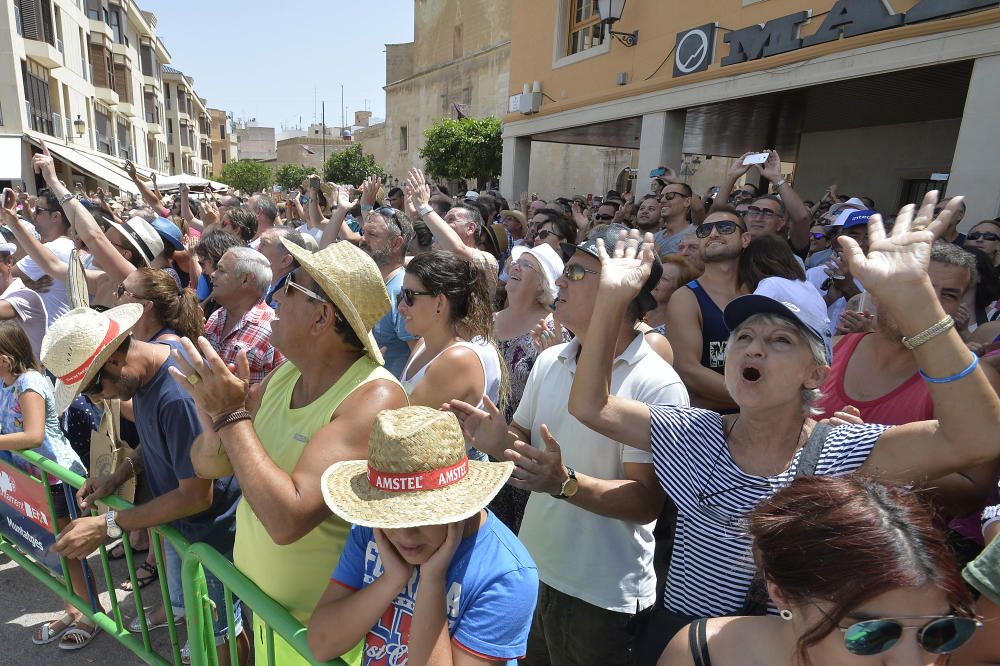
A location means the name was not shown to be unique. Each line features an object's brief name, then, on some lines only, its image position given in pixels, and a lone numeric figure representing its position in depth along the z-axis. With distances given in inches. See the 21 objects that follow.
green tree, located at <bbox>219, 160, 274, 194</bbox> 2298.2
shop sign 245.3
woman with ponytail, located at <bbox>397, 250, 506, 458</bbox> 94.2
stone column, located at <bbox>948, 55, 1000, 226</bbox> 229.5
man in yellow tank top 62.1
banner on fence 103.7
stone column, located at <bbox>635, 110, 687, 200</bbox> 399.2
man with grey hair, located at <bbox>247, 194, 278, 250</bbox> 259.1
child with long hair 107.6
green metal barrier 65.8
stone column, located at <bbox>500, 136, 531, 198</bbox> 600.1
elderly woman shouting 56.0
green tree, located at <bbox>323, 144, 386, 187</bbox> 1843.0
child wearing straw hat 49.9
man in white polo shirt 74.1
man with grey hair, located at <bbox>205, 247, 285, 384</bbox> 130.8
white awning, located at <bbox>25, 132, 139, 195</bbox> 880.3
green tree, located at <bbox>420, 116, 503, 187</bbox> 978.1
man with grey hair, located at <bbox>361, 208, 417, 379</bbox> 135.3
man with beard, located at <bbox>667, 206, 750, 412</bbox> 111.5
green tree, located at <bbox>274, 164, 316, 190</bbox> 2286.3
